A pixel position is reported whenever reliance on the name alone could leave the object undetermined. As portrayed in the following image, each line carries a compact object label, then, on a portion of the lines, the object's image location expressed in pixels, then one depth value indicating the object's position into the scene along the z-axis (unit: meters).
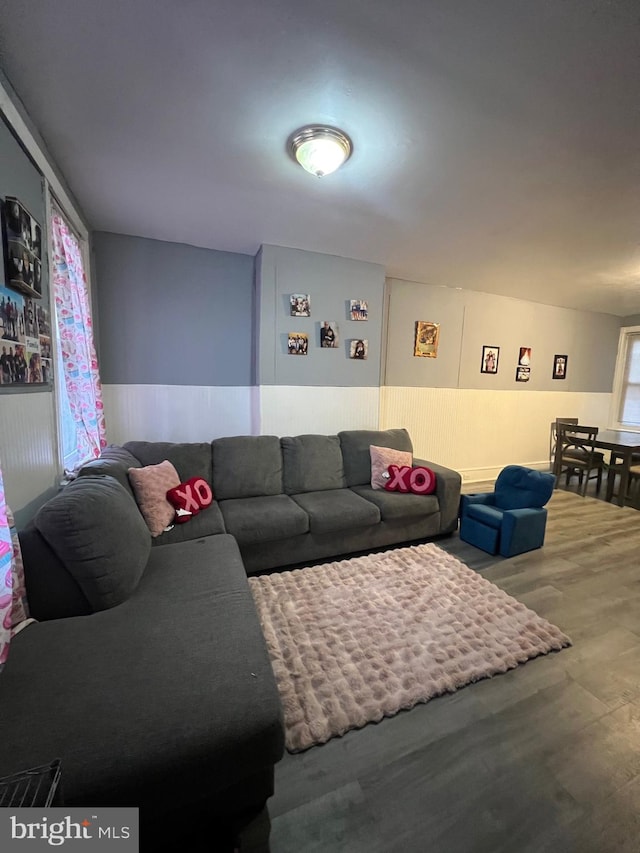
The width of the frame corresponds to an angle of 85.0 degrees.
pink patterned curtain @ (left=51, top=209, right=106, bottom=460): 2.03
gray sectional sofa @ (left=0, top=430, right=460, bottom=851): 0.84
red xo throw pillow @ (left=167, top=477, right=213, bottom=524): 2.26
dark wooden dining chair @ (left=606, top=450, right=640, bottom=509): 3.96
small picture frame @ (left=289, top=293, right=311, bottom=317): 3.19
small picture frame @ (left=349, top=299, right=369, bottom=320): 3.42
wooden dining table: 3.84
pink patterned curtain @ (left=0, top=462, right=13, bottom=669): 1.06
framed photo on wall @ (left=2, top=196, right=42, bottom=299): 1.36
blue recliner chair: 2.68
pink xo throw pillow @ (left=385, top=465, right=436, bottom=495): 2.91
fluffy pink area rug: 1.43
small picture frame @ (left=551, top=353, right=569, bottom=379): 5.12
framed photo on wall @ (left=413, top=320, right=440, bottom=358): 4.16
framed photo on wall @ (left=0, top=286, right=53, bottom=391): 1.34
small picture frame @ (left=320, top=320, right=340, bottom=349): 3.35
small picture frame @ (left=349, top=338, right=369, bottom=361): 3.49
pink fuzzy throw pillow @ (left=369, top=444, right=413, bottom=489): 3.02
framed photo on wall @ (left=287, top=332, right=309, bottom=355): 3.25
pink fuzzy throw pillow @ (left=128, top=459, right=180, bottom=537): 2.12
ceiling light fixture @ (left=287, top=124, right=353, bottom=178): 1.60
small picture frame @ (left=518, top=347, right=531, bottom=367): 4.84
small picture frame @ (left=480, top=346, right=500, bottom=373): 4.59
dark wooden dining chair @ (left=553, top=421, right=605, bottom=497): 4.27
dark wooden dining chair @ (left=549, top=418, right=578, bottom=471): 5.18
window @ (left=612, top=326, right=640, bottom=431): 5.39
